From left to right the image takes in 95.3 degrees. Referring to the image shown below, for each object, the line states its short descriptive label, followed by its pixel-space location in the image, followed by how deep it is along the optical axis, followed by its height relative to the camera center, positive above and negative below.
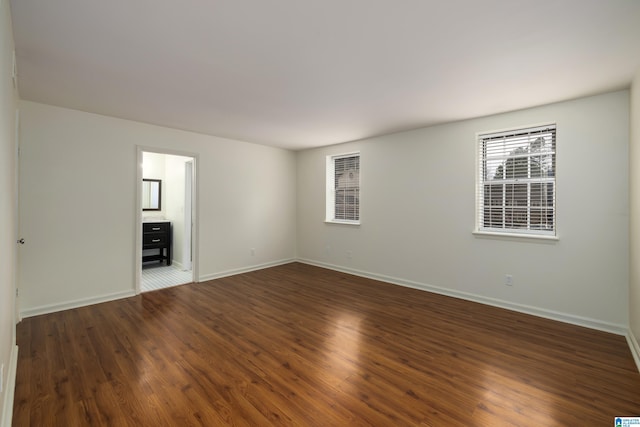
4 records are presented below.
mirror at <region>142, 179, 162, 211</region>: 6.12 +0.37
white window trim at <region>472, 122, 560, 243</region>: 3.37 -0.17
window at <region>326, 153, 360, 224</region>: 5.54 +0.51
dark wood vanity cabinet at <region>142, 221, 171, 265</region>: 5.69 -0.56
